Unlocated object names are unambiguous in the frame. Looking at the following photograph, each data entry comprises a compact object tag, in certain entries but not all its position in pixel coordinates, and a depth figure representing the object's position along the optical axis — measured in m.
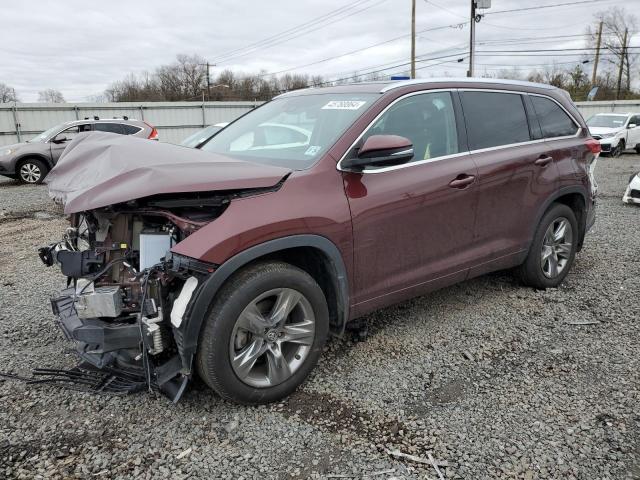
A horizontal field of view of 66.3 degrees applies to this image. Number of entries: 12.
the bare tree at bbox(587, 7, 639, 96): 49.62
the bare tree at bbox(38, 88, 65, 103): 62.54
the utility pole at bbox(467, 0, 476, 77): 23.08
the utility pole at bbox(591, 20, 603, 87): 47.91
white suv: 18.59
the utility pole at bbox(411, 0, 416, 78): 28.69
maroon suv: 2.49
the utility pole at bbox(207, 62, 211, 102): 61.28
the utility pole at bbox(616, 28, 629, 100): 48.19
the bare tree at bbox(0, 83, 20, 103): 53.94
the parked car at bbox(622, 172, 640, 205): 9.02
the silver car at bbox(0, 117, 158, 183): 12.25
